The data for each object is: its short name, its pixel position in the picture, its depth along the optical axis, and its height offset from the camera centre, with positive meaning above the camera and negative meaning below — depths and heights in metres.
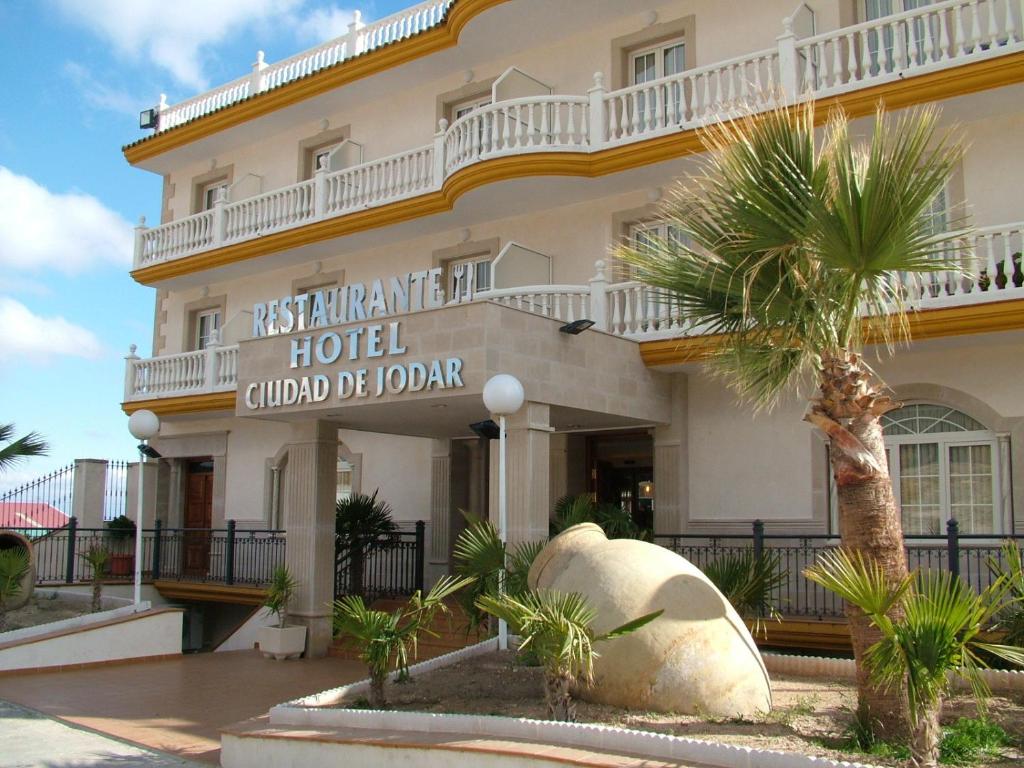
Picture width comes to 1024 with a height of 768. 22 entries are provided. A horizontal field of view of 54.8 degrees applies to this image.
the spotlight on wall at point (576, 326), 12.88 +2.10
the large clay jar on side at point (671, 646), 8.02 -1.30
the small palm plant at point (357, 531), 16.66 -0.75
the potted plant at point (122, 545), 20.88 -1.31
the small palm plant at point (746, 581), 9.80 -0.92
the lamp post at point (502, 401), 11.28 +0.98
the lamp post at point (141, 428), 15.99 +0.94
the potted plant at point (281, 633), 14.73 -2.19
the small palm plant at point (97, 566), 16.81 -1.41
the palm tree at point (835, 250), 7.05 +1.83
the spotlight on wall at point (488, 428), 12.34 +0.74
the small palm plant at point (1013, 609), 7.64 -1.22
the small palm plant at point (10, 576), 15.47 -1.44
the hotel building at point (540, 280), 12.77 +3.42
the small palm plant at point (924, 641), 6.17 -0.95
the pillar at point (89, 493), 22.69 -0.18
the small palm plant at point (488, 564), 10.28 -0.82
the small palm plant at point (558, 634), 7.76 -1.16
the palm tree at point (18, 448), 16.97 +0.63
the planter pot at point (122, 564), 20.91 -1.66
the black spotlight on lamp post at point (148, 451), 16.86 +0.59
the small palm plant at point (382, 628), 9.12 -1.32
